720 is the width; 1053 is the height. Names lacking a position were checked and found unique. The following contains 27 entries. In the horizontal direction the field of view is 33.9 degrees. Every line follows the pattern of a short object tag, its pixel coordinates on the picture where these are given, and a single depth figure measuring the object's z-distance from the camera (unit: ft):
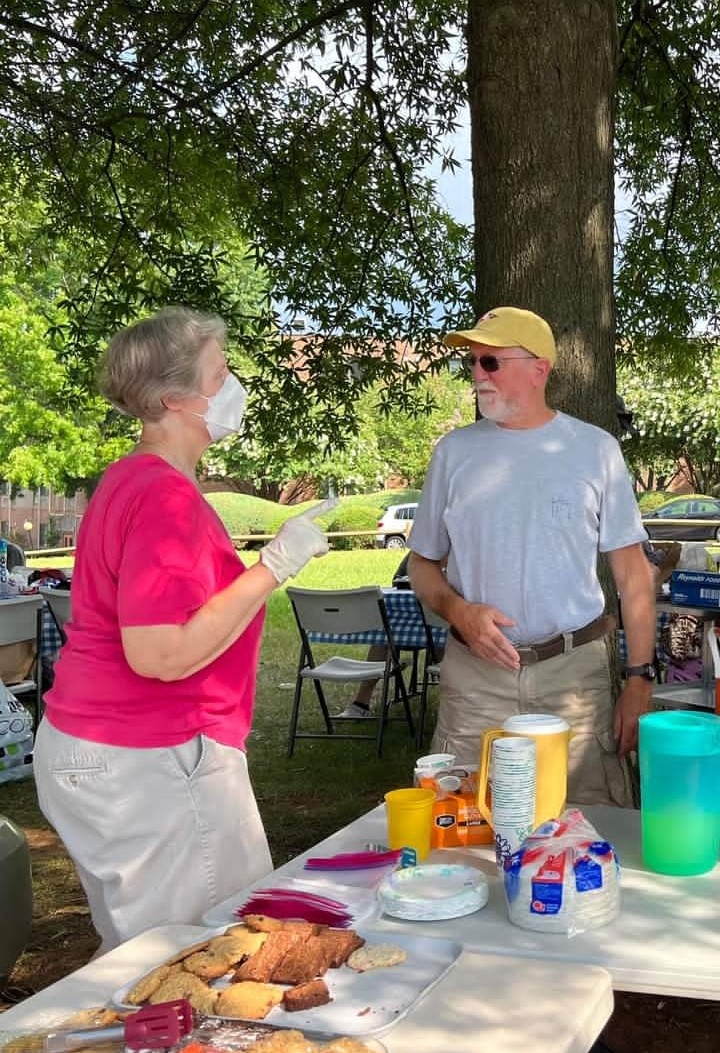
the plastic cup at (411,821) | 6.95
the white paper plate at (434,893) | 6.02
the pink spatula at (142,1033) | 4.65
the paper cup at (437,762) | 7.70
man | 9.47
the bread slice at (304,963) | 5.23
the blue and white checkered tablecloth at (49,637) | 26.35
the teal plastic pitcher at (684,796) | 6.57
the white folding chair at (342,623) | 24.17
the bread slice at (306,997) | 4.97
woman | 7.20
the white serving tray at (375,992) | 4.81
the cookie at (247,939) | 5.42
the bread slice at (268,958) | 5.23
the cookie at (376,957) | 5.34
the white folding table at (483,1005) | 4.60
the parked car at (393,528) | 101.60
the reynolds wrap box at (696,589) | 18.02
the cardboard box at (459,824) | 7.30
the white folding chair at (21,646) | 24.72
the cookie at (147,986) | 5.06
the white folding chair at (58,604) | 25.30
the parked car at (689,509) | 97.76
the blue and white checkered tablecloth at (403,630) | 24.97
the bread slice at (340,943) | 5.42
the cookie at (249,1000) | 4.91
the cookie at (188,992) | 4.98
